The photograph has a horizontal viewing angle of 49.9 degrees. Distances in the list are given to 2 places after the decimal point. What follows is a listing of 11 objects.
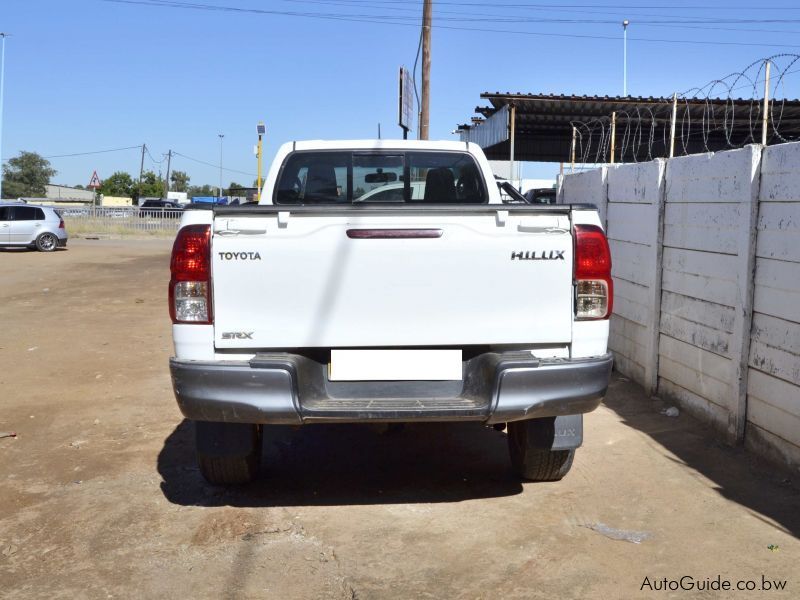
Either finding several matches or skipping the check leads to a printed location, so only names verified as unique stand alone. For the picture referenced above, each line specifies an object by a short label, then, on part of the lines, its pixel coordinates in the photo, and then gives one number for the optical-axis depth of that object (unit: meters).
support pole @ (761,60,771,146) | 5.42
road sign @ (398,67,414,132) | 15.44
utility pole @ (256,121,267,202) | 22.62
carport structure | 18.14
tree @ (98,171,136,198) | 100.25
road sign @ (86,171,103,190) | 45.97
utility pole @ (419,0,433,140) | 19.03
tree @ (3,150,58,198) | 101.69
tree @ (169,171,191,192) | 122.88
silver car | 26.98
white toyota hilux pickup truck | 3.79
